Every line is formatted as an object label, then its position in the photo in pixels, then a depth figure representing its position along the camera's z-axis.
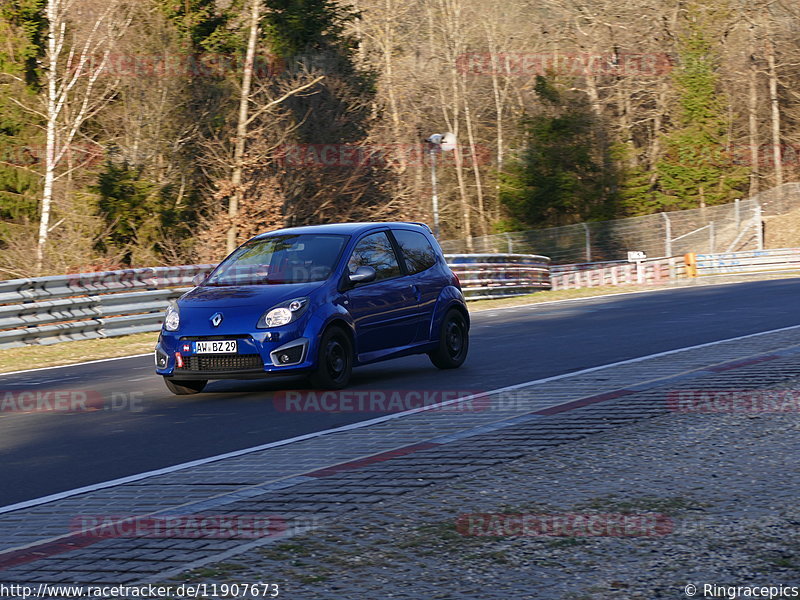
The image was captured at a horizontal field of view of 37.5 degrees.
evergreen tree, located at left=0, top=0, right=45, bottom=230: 34.25
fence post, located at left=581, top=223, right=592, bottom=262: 46.80
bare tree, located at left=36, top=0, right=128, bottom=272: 27.28
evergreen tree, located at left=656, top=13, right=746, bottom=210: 63.25
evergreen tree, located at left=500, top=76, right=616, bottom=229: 56.03
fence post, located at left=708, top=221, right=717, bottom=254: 50.17
